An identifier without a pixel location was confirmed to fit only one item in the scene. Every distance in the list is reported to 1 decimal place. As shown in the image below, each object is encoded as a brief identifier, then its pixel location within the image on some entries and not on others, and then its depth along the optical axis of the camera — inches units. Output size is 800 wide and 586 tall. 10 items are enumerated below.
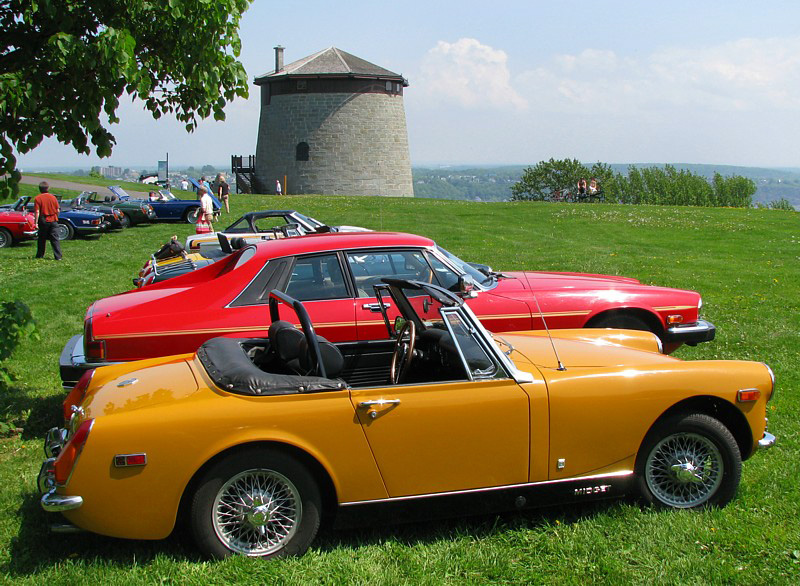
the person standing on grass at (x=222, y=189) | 1049.2
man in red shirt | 694.5
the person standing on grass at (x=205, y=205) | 725.3
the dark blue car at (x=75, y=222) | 863.1
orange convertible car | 158.7
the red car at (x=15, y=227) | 799.1
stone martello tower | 2033.7
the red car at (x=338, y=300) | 254.1
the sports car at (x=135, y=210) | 973.2
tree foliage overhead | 227.1
